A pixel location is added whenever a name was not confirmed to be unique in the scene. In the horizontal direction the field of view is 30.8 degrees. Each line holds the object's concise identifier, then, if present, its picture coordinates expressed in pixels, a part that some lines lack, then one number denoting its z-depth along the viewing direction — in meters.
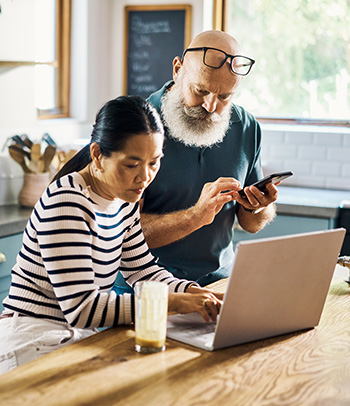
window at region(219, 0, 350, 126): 4.16
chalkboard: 4.41
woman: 1.55
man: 2.21
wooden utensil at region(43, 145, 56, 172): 3.49
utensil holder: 3.41
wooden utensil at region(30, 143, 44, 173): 3.48
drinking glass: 1.44
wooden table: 1.21
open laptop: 1.41
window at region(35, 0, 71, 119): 4.31
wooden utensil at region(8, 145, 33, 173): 3.45
